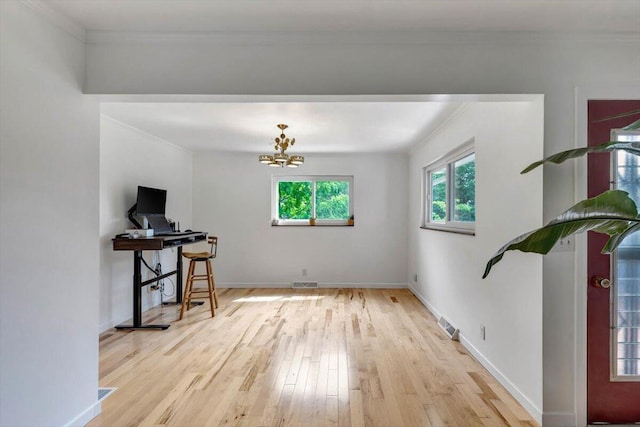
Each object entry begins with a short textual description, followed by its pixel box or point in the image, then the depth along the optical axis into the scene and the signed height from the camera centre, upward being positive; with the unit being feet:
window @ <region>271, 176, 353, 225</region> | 19.74 +0.68
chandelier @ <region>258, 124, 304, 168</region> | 12.80 +2.05
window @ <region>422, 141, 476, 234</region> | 11.29 +0.87
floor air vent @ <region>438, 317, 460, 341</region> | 11.37 -3.98
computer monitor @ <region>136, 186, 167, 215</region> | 13.60 +0.44
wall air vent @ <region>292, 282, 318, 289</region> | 19.29 -4.06
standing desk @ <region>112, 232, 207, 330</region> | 11.98 -1.25
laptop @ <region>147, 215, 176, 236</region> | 13.90 -0.56
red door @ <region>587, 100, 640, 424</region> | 6.79 -2.44
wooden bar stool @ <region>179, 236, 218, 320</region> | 14.15 -2.75
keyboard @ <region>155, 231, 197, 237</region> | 13.64 -0.91
